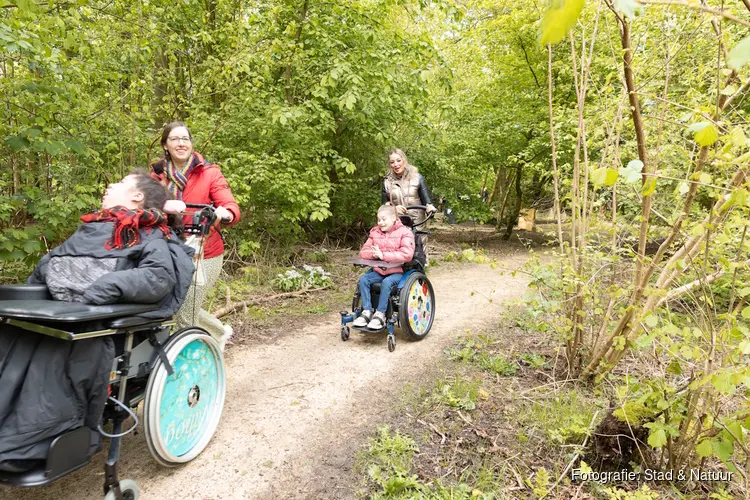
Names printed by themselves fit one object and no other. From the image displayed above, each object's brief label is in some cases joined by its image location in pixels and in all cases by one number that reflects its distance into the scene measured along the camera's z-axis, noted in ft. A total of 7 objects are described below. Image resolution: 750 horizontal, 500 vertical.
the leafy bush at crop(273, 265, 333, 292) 20.26
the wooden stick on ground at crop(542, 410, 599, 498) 8.11
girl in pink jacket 13.34
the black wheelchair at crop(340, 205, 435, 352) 13.16
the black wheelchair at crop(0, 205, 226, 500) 5.28
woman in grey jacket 16.17
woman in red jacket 9.33
